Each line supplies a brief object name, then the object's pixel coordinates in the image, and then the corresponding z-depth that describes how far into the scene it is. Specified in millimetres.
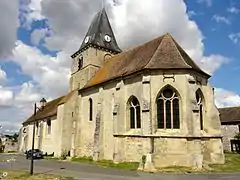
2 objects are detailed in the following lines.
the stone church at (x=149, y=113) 21312
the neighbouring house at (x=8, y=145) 55406
